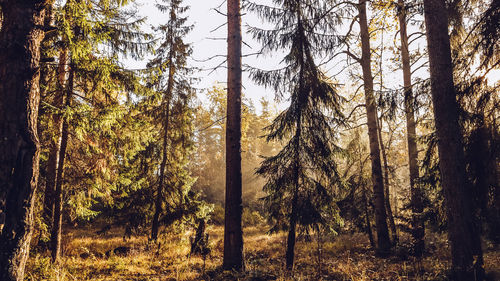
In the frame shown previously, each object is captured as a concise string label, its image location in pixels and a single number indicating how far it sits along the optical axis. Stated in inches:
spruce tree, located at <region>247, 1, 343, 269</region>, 280.4
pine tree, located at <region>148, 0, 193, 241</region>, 481.7
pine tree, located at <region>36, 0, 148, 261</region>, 216.7
